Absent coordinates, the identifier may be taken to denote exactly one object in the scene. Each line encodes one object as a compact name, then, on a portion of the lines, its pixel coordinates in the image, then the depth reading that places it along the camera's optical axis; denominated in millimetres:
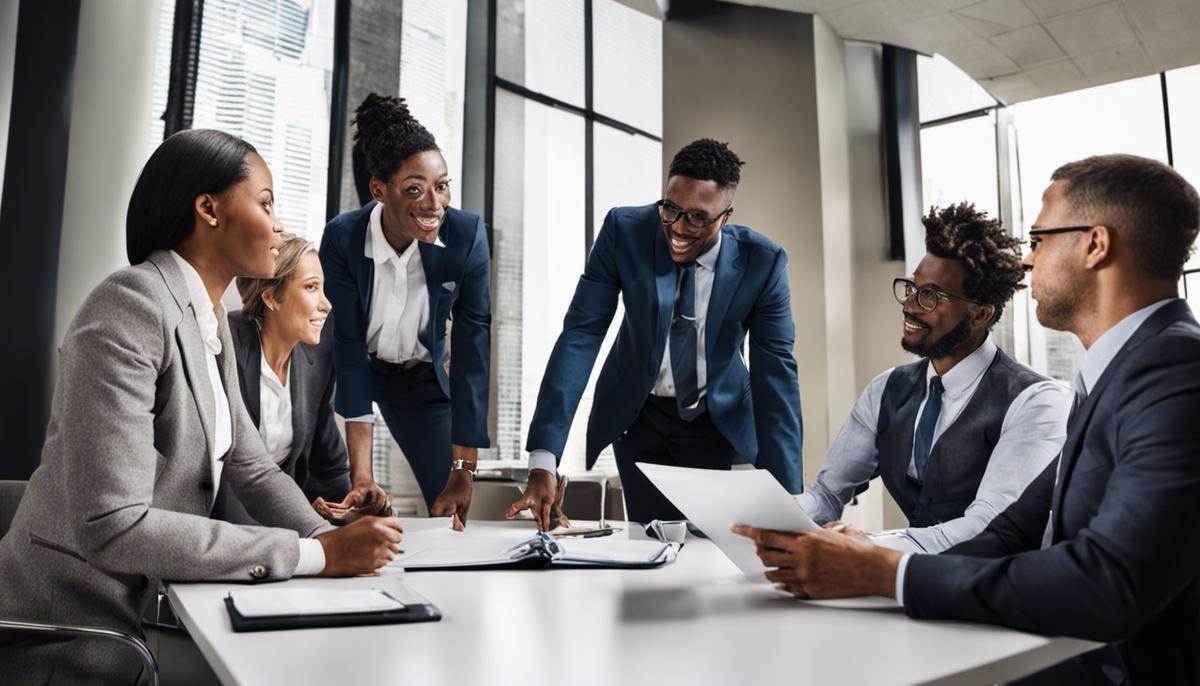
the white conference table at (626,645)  763
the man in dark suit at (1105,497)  939
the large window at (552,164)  5645
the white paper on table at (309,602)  975
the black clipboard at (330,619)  934
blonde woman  2570
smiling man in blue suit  2486
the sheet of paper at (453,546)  1446
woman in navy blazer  2764
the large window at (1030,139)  6727
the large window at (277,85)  4211
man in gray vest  1931
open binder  1415
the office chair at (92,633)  1149
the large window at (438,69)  5078
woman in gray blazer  1208
